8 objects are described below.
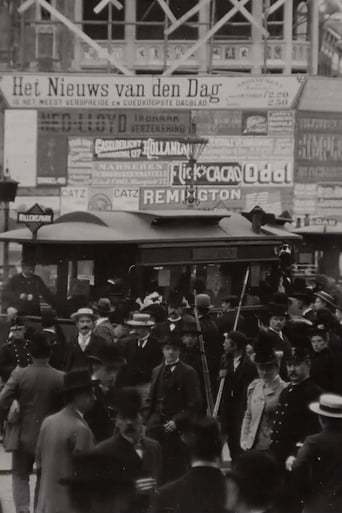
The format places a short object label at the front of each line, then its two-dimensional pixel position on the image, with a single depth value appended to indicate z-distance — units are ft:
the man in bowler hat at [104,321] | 44.42
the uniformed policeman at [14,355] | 41.91
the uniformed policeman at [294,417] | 28.96
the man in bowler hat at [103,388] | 32.45
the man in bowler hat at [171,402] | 34.91
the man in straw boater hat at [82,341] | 39.77
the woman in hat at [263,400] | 31.32
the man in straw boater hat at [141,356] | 40.37
